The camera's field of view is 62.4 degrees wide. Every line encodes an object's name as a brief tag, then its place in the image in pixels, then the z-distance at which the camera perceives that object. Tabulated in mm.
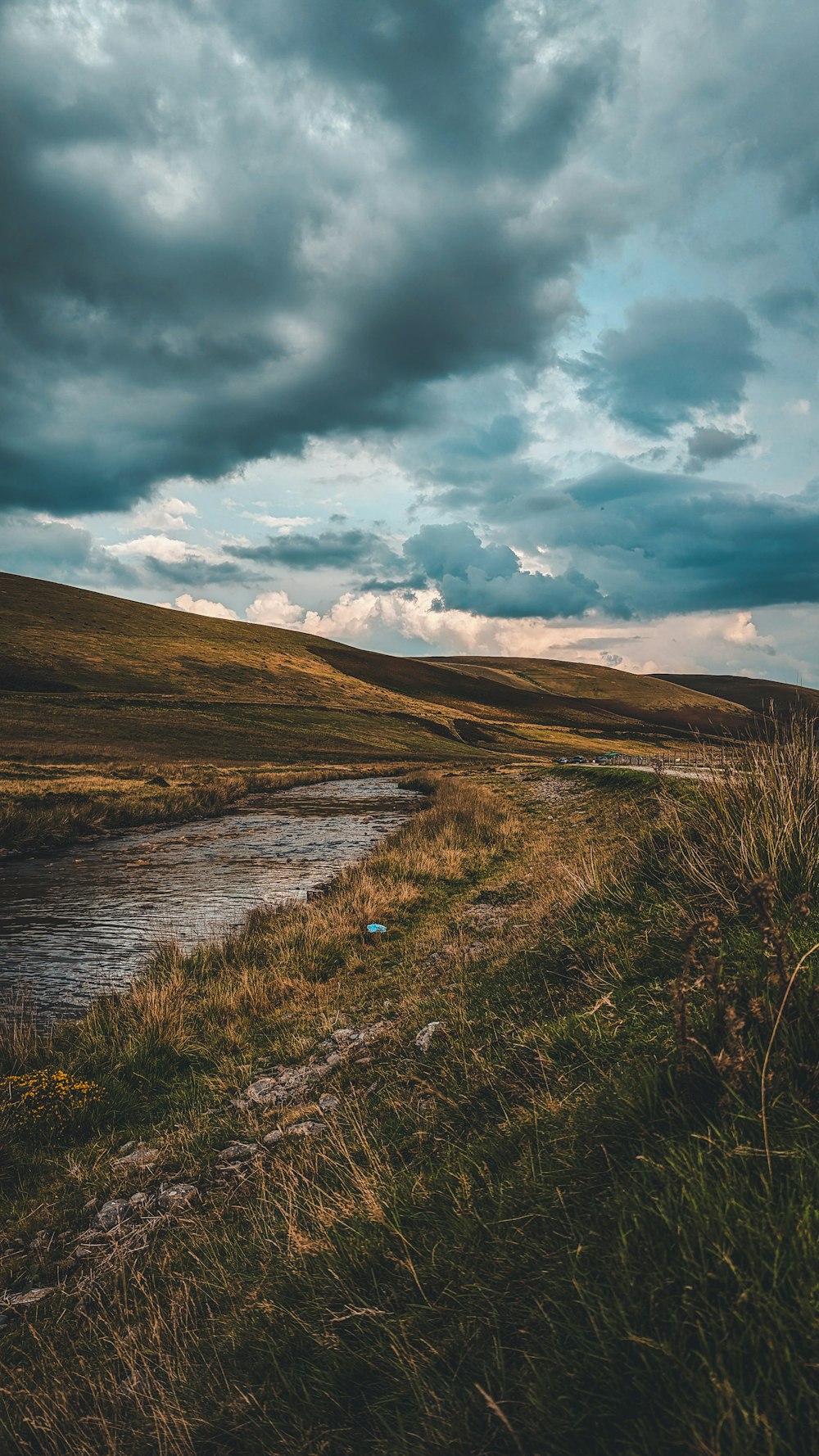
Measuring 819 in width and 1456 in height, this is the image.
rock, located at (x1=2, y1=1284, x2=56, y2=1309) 4008
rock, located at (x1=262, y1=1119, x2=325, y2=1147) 5012
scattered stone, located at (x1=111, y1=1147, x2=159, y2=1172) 5188
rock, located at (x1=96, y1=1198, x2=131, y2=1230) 4578
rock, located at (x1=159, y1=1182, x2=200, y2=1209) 4555
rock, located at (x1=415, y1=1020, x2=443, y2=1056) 5660
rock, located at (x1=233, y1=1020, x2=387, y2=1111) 5914
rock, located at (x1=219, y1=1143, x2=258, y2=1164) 5020
